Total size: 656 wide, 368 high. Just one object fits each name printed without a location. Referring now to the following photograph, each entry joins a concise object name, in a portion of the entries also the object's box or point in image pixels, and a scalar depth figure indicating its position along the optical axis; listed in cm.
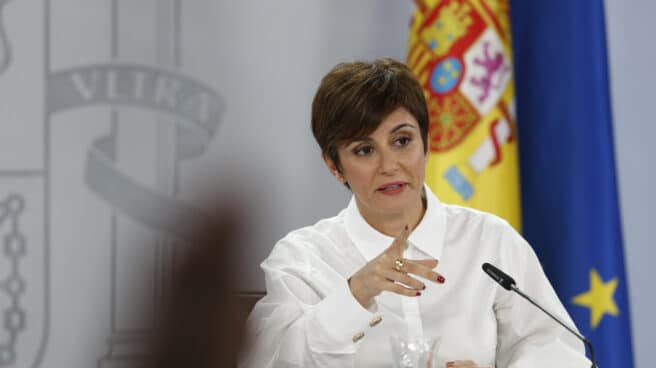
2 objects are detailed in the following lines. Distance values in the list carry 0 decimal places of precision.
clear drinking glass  430
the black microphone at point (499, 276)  442
